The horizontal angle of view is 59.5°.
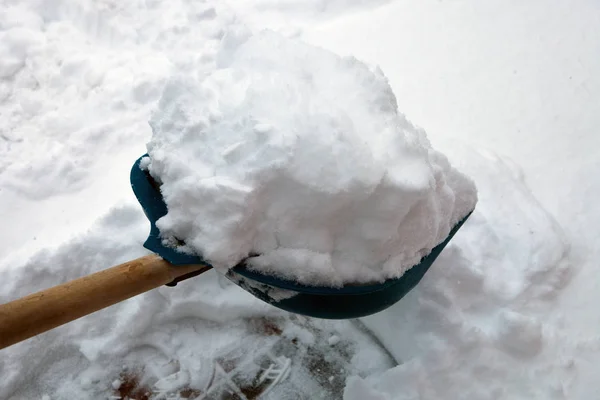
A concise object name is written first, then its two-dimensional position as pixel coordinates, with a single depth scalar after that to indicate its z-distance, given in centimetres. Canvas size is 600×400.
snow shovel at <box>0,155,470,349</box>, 60
